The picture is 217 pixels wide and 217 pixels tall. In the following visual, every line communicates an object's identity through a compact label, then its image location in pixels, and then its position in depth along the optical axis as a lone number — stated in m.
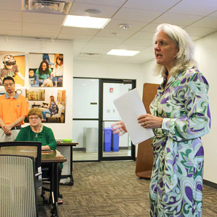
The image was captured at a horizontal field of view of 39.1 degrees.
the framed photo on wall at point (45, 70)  5.99
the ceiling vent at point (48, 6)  4.13
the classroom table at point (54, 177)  3.48
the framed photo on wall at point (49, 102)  6.00
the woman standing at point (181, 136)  1.32
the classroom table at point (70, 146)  5.21
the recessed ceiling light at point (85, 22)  4.76
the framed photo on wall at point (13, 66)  5.83
